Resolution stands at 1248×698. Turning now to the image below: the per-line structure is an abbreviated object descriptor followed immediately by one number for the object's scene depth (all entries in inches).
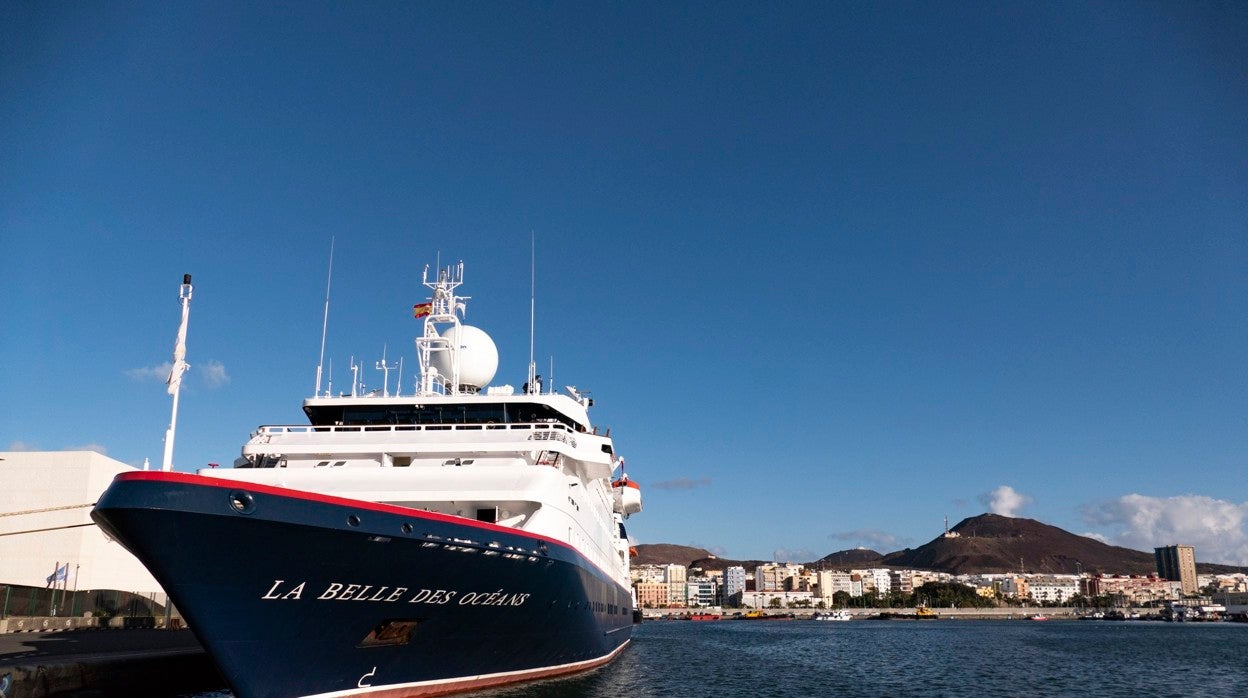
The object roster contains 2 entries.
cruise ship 589.6
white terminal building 1583.4
